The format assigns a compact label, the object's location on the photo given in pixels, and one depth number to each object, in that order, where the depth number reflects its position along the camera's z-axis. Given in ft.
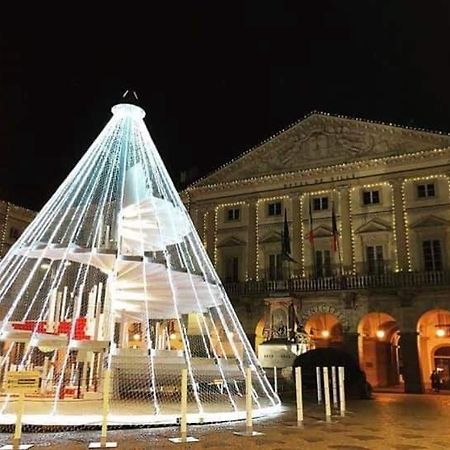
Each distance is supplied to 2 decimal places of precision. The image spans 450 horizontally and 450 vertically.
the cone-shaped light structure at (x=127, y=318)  42.75
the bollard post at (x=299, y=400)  39.75
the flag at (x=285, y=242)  109.91
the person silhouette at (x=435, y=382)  99.39
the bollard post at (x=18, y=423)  26.94
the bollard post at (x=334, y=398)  53.39
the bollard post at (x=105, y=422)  27.59
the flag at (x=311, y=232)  113.35
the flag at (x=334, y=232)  108.27
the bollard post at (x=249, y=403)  33.94
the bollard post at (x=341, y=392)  47.57
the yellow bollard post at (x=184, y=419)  30.25
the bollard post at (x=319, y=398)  58.85
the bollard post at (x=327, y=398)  43.45
